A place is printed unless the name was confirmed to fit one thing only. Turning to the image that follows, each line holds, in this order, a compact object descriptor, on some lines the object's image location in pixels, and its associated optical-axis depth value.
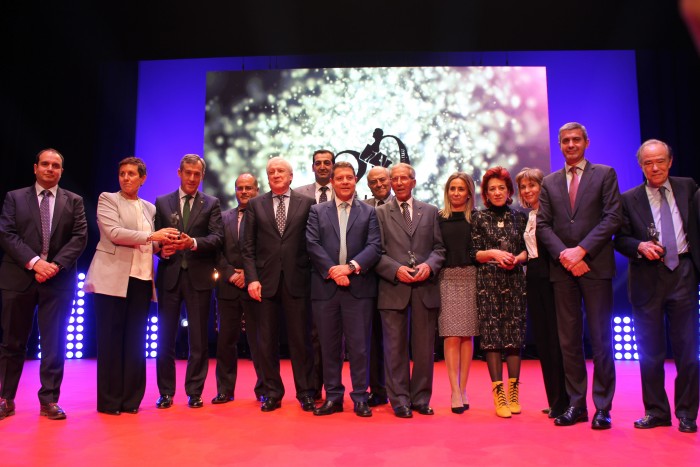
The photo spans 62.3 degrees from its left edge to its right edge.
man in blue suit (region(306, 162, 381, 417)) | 3.84
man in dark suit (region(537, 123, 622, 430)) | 3.45
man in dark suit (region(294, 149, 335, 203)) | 4.74
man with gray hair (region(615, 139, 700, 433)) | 3.40
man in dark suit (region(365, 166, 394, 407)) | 4.22
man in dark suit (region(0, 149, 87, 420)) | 3.74
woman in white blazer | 3.87
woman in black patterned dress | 3.82
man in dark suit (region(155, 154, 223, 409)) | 4.13
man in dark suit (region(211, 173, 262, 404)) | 4.40
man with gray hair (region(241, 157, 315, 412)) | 4.01
